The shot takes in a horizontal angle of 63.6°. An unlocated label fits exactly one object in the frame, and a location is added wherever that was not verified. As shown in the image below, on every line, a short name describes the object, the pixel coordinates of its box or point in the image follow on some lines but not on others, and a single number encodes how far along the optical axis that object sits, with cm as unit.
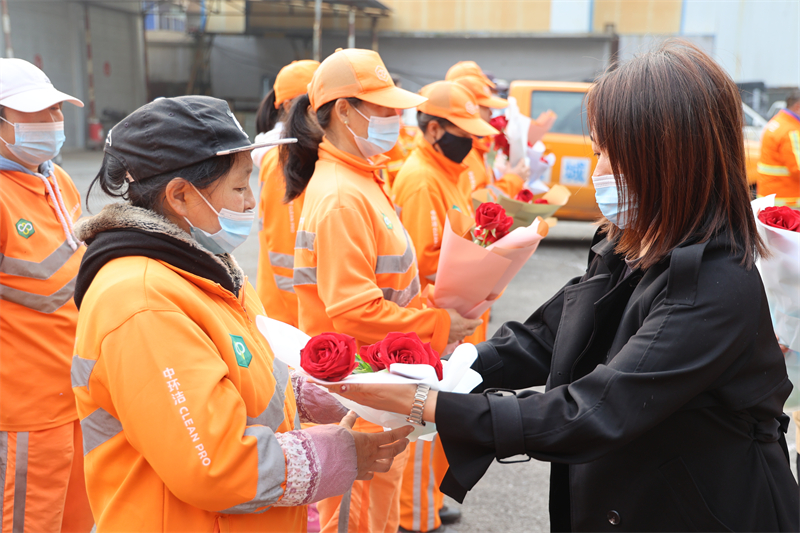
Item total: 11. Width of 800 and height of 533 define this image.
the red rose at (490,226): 279
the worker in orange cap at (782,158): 597
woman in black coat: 147
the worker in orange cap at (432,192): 346
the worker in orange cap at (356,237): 251
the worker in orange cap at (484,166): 502
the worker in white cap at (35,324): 279
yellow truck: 1016
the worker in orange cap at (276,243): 376
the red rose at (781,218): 212
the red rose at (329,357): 157
